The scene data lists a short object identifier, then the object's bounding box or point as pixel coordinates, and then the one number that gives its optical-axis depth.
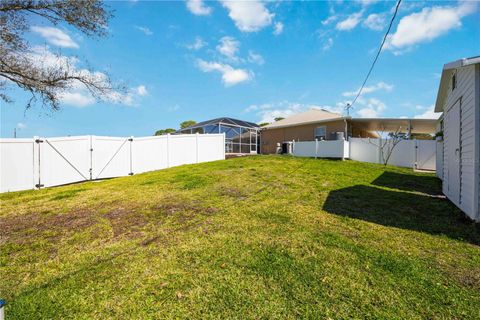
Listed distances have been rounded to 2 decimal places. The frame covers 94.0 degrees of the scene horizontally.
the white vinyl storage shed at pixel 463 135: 4.45
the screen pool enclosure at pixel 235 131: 21.14
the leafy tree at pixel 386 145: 14.28
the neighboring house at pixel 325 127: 16.81
